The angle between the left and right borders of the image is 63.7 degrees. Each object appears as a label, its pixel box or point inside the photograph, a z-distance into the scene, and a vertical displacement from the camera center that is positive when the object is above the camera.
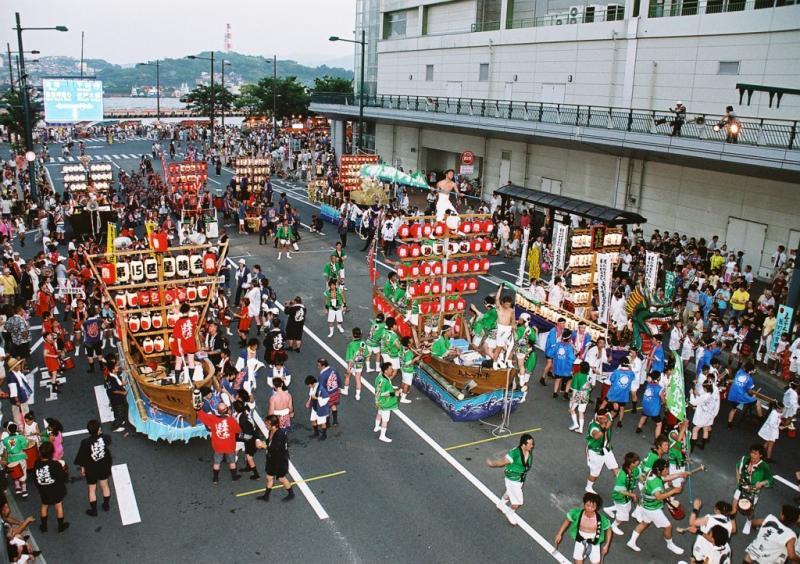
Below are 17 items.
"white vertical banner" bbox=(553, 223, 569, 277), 20.41 -3.54
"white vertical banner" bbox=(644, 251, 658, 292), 18.66 -3.76
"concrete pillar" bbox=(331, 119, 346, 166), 57.22 -1.00
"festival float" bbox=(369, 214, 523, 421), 13.69 -4.20
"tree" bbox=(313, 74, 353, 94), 72.88 +4.38
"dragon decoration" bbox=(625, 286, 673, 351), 16.20 -4.34
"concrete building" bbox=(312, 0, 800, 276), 23.30 +1.37
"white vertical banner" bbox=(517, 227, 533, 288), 20.07 -4.14
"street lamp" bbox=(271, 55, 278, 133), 66.67 +2.81
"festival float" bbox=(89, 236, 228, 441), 13.90 -4.05
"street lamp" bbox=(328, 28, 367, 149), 38.55 +1.40
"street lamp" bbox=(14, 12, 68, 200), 30.62 +0.26
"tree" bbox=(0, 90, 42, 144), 54.72 -0.76
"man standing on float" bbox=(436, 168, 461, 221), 15.57 -1.56
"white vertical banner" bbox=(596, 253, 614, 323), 18.05 -3.93
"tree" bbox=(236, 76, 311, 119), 71.56 +2.67
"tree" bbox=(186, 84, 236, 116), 82.31 +2.61
